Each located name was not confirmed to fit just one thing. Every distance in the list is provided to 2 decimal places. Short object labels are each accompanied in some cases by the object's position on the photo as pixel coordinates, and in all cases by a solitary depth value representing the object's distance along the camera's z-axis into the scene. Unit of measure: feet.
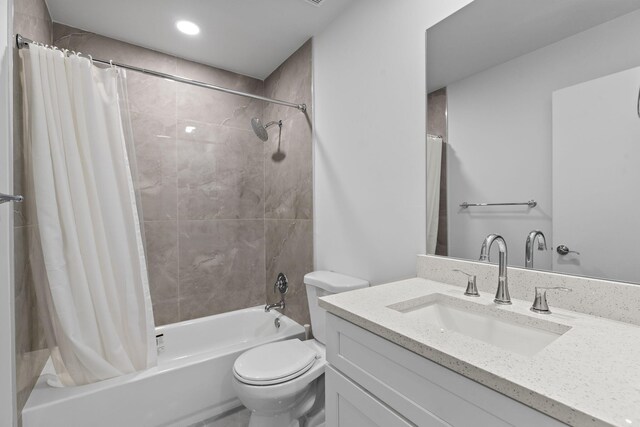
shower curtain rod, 3.97
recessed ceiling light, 5.99
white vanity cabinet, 1.75
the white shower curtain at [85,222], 4.10
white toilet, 4.31
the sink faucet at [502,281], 3.01
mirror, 2.57
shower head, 7.09
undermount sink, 2.56
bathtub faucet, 7.32
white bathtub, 3.99
